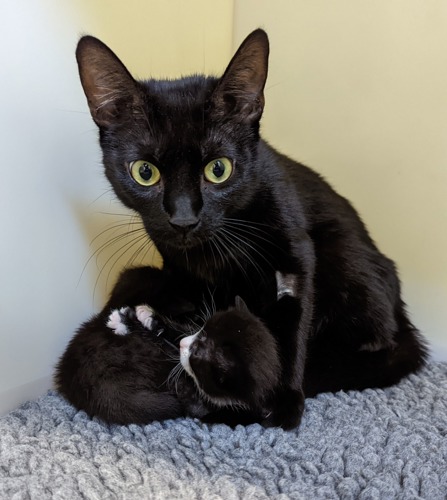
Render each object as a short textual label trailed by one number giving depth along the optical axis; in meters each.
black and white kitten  0.33
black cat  0.32
